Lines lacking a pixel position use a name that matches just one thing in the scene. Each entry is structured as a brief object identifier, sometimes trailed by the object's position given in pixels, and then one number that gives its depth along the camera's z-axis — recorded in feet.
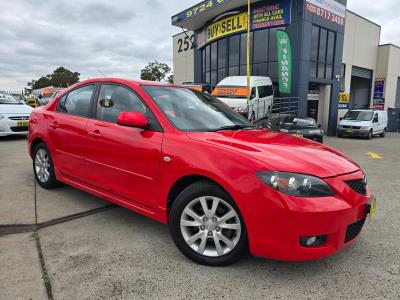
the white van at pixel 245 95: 46.28
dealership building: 57.21
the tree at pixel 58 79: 267.12
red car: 7.31
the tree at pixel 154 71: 195.00
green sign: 55.31
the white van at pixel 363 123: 58.95
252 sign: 83.25
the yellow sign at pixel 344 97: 70.59
